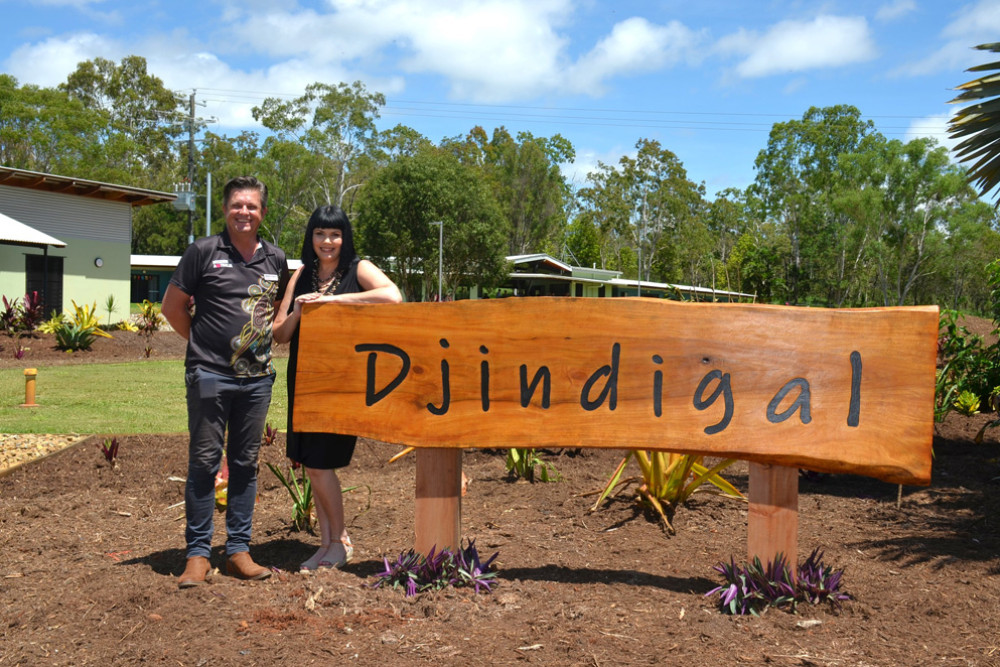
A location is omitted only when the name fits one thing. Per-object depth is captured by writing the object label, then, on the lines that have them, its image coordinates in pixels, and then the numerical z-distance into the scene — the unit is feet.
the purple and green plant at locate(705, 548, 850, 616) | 9.43
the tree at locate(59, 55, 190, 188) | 173.58
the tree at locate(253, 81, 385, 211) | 178.60
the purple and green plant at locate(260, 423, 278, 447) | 18.45
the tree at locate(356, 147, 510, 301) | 135.74
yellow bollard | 25.61
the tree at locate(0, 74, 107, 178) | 142.41
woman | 10.67
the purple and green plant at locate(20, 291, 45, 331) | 50.52
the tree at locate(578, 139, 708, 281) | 206.08
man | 10.26
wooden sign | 9.25
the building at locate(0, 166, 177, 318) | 62.19
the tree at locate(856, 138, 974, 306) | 130.31
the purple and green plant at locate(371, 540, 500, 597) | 10.08
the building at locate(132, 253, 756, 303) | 148.46
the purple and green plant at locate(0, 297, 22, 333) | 49.42
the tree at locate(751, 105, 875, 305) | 152.15
